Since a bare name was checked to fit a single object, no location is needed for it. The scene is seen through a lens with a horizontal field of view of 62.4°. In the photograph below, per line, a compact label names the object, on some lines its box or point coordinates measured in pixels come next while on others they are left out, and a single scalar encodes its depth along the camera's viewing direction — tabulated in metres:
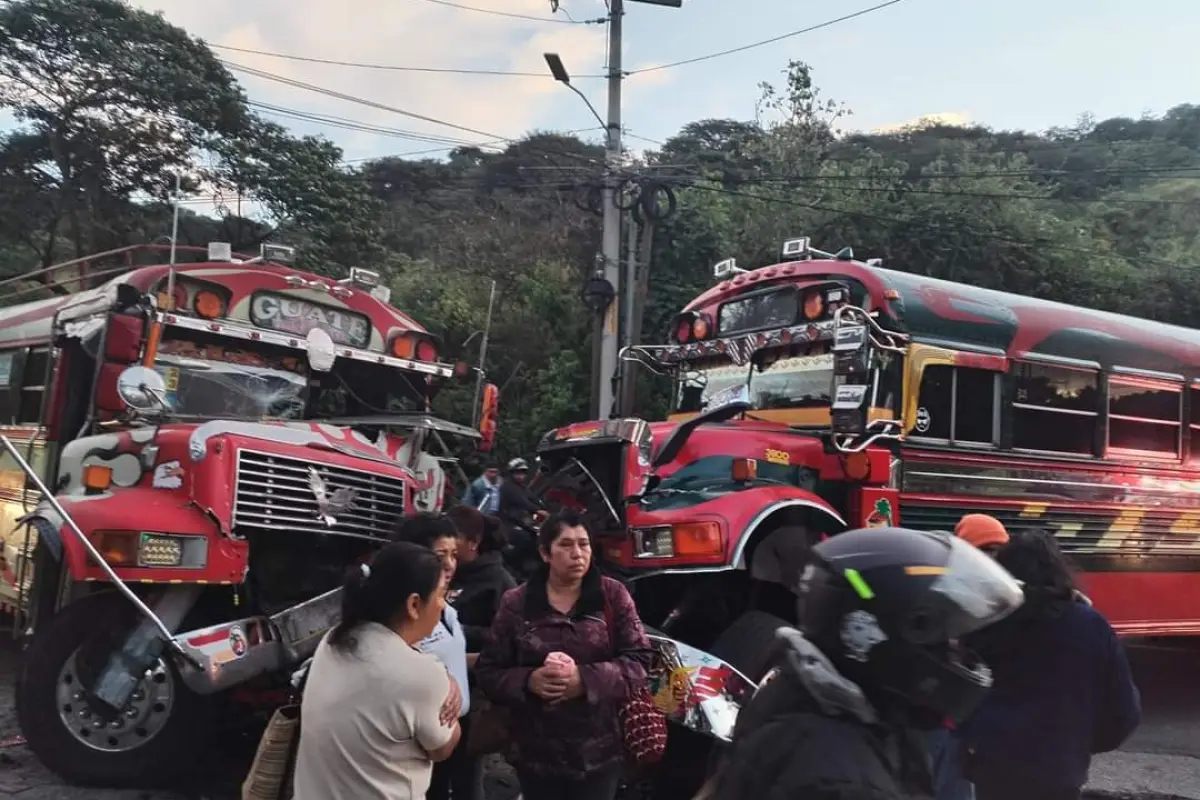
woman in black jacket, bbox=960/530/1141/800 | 2.89
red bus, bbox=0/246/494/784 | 4.85
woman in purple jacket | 3.17
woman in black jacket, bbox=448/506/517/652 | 4.31
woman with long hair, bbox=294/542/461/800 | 2.38
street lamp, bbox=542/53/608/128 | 13.38
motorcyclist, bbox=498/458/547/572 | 5.85
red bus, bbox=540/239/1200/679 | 5.76
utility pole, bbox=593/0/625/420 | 12.59
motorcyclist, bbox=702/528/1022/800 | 1.61
